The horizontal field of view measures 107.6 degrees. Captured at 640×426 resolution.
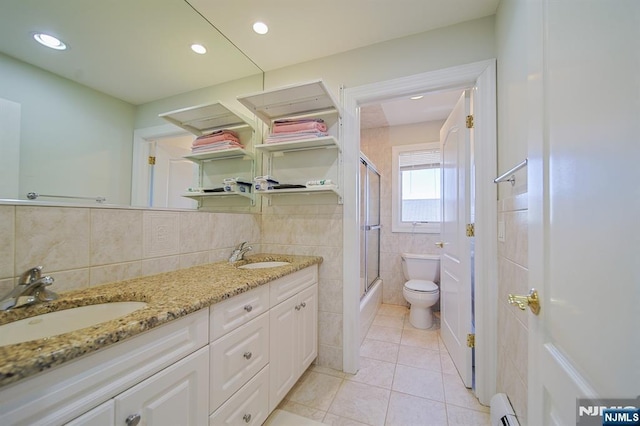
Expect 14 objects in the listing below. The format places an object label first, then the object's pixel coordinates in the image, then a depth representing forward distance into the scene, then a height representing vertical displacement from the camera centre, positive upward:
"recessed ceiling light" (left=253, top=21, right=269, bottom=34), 1.60 +1.32
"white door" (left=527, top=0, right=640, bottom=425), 0.35 +0.03
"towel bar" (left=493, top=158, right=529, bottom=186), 1.07 +0.23
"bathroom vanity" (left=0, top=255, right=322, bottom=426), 0.50 -0.43
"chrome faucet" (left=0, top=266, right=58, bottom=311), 0.75 -0.26
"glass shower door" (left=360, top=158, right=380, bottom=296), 2.50 -0.09
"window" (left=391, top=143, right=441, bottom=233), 3.08 +0.42
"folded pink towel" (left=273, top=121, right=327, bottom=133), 1.71 +0.68
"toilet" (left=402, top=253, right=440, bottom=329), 2.45 -0.73
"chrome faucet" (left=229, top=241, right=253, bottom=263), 1.66 -0.26
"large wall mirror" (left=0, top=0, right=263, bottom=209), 0.83 +0.55
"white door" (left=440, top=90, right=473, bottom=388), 1.64 -0.19
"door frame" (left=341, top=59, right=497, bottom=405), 1.46 +0.20
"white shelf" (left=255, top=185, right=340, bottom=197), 1.66 +0.20
